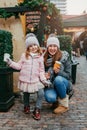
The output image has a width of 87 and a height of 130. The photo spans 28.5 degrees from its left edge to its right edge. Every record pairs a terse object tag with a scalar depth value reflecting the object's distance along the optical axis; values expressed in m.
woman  3.18
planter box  3.28
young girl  3.10
